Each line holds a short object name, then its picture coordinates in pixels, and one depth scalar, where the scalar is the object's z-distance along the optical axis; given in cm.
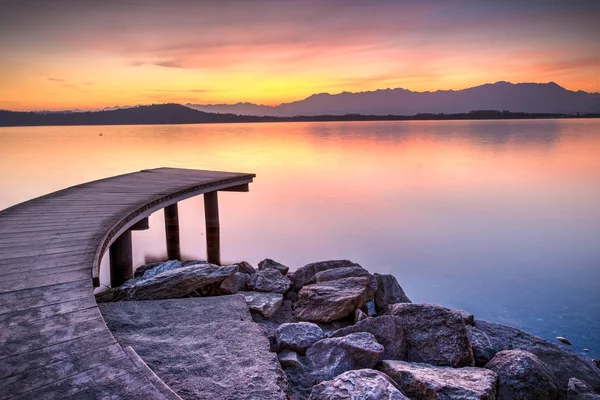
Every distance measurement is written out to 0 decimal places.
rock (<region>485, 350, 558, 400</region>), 402
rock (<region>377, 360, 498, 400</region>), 340
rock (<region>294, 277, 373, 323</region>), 545
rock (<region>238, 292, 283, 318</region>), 559
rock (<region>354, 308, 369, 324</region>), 536
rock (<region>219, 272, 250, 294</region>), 601
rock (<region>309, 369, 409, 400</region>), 309
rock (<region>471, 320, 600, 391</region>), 481
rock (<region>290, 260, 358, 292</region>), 724
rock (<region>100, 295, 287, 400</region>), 336
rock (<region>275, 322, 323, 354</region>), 437
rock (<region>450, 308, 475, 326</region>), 575
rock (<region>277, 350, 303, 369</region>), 408
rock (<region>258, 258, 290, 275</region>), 893
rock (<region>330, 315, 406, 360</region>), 441
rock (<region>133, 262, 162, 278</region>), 924
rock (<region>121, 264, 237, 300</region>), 537
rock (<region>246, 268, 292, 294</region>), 648
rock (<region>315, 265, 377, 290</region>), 691
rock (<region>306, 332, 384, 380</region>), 399
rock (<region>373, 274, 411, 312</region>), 670
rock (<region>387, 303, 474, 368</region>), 436
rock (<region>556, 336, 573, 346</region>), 707
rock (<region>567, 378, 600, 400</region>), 412
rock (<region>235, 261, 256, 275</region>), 877
